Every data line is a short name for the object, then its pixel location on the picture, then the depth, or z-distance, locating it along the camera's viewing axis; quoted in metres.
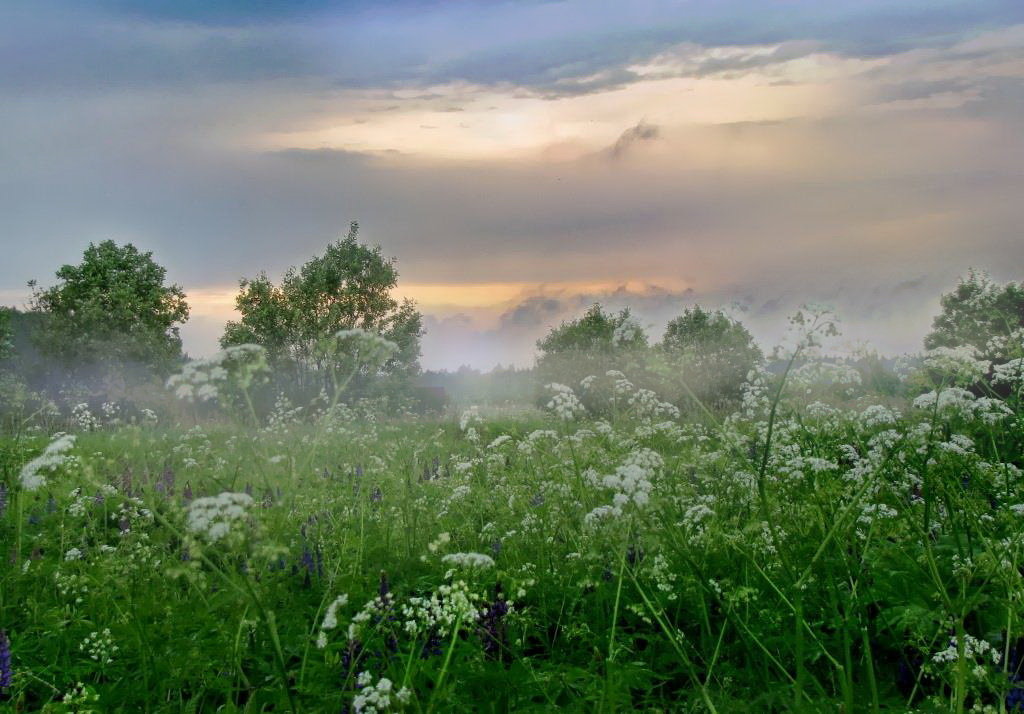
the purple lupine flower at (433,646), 4.58
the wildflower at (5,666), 4.41
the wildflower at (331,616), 3.47
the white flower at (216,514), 3.23
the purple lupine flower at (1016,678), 4.00
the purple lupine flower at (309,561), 6.45
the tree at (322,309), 50.34
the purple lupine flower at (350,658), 3.89
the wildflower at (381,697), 2.98
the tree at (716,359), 37.84
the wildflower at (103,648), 4.87
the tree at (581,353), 38.81
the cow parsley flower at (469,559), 3.99
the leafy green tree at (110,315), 50.94
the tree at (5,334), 51.72
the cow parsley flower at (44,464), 4.13
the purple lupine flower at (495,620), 4.67
